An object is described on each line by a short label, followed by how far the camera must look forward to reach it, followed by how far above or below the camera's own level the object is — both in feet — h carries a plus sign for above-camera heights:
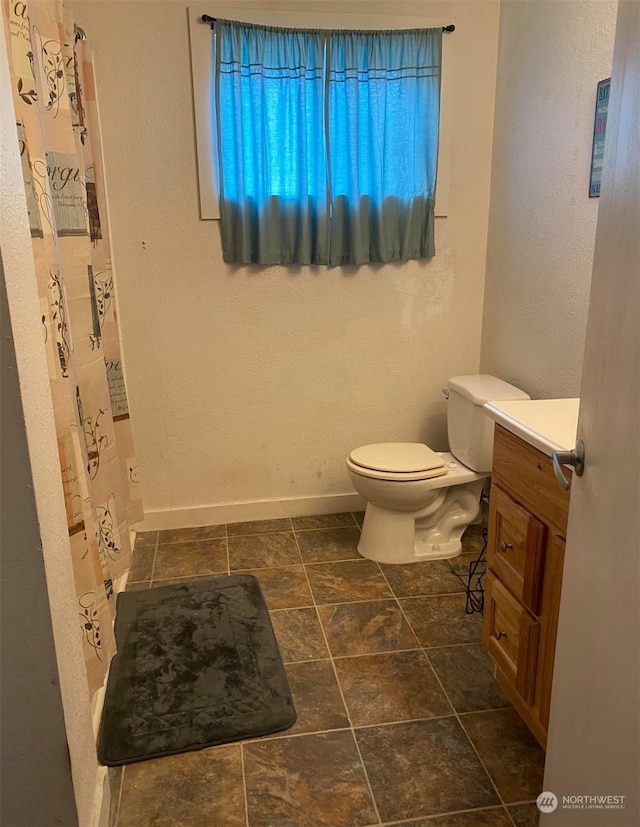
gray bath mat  5.87 -4.37
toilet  8.53 -3.28
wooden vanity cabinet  5.12 -2.85
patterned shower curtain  4.43 -0.48
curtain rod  8.35 +2.58
